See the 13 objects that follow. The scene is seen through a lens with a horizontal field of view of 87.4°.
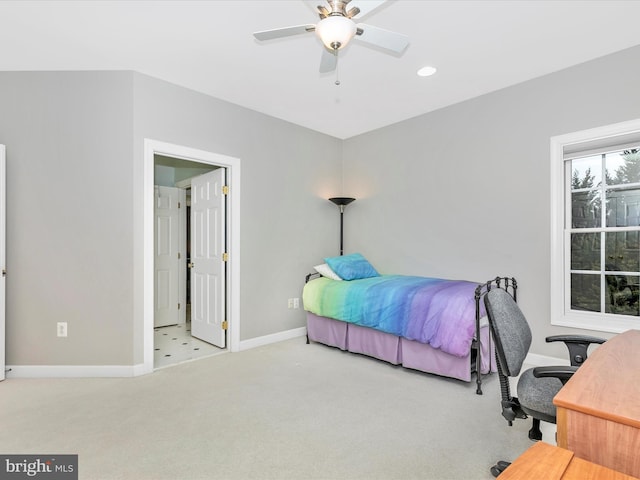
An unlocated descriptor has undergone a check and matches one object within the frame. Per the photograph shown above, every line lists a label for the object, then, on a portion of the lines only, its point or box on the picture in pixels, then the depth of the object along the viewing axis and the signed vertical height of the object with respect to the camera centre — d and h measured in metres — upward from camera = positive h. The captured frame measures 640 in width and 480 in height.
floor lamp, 4.59 +0.50
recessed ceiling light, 3.01 +1.54
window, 2.87 +0.09
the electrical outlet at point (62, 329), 3.02 -0.81
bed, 2.74 -0.75
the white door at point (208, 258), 3.81 -0.23
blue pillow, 3.94 -0.33
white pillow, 4.00 -0.39
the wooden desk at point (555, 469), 0.75 -0.53
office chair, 1.50 -0.59
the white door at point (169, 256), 4.84 -0.25
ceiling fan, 1.67 +1.16
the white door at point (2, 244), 2.89 -0.04
